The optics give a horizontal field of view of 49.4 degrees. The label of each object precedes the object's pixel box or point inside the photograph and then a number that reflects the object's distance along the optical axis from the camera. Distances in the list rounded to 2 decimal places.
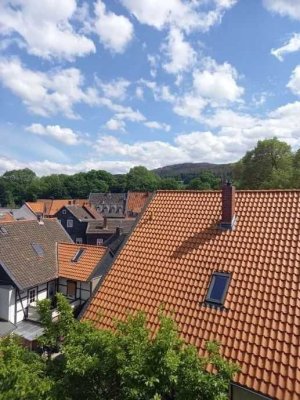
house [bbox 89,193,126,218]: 63.85
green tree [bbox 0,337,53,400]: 5.36
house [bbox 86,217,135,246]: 44.91
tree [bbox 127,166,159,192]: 113.75
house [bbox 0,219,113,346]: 19.48
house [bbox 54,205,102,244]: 49.44
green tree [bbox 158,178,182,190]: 104.30
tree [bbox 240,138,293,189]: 43.66
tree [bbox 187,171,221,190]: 110.11
